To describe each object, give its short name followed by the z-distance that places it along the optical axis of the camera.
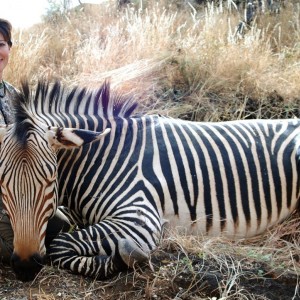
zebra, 2.56
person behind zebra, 2.92
